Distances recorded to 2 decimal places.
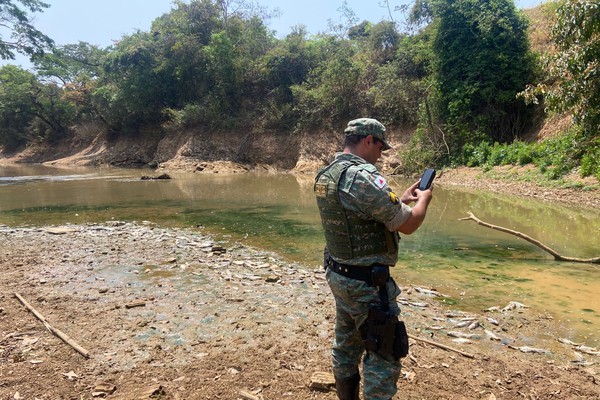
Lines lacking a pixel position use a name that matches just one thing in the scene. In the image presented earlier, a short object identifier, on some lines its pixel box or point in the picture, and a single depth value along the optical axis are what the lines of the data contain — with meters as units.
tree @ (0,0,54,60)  22.33
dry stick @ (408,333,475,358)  3.68
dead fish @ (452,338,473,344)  4.01
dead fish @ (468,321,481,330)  4.32
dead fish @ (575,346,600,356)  3.80
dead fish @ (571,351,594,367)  3.62
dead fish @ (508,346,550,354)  3.85
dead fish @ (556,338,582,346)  4.00
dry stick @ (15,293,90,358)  3.83
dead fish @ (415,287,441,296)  5.42
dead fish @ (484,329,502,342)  4.11
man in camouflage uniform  2.57
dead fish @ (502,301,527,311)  4.86
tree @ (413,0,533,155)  19.27
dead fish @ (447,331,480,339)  4.12
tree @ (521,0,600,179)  7.05
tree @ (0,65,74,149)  44.97
